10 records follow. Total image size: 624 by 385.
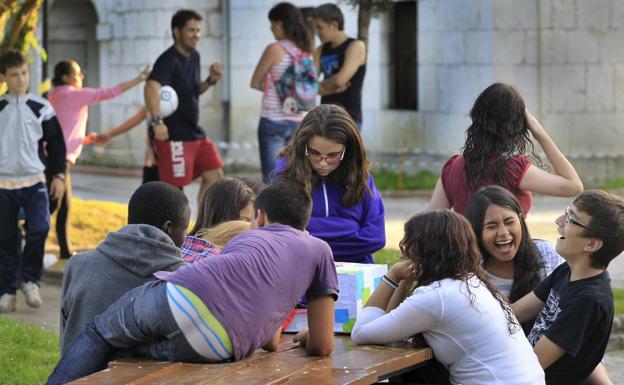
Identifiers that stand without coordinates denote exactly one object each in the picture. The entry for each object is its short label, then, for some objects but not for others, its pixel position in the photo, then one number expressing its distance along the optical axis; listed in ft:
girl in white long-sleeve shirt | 25.75
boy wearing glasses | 27.16
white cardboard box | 28.69
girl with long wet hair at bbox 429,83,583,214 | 33.08
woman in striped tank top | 58.36
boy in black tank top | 58.83
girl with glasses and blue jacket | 32.24
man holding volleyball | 55.93
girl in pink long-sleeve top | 57.81
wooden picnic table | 23.26
